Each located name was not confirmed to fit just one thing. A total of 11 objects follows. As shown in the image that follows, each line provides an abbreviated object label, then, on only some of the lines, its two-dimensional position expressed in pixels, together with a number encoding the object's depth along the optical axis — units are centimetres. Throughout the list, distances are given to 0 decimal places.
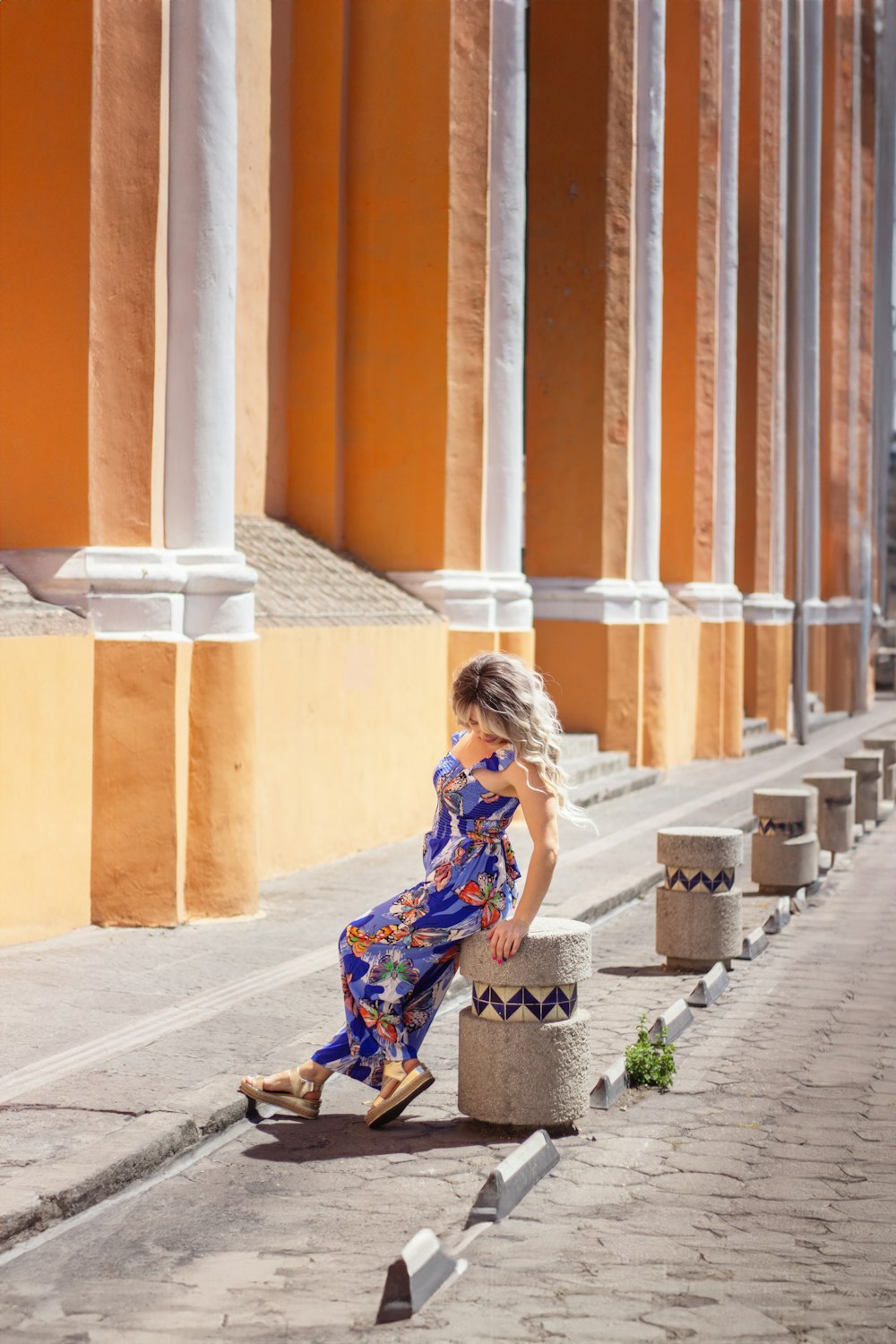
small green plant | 688
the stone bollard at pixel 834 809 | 1427
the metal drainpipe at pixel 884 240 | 3722
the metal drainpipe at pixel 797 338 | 2659
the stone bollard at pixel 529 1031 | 609
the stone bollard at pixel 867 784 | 1650
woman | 610
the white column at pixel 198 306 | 1013
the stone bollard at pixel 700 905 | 952
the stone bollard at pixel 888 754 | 1892
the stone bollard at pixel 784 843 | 1221
